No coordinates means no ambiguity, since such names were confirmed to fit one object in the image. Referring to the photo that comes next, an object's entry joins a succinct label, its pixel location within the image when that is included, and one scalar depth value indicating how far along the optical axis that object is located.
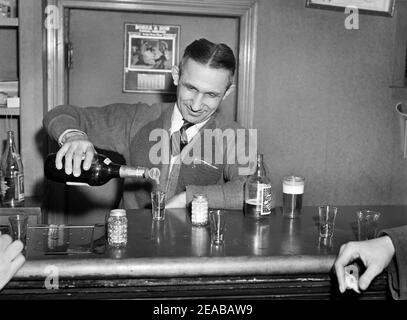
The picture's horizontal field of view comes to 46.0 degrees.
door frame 2.99
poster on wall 3.24
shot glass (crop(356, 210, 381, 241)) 1.55
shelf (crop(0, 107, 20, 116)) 2.76
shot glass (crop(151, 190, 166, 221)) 1.72
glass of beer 1.80
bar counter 1.28
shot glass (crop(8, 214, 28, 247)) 1.48
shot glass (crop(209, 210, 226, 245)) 1.46
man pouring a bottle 1.95
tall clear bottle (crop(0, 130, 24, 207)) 2.61
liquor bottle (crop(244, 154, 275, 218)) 1.76
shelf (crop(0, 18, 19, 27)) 2.69
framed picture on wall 3.27
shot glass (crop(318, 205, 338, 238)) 1.56
